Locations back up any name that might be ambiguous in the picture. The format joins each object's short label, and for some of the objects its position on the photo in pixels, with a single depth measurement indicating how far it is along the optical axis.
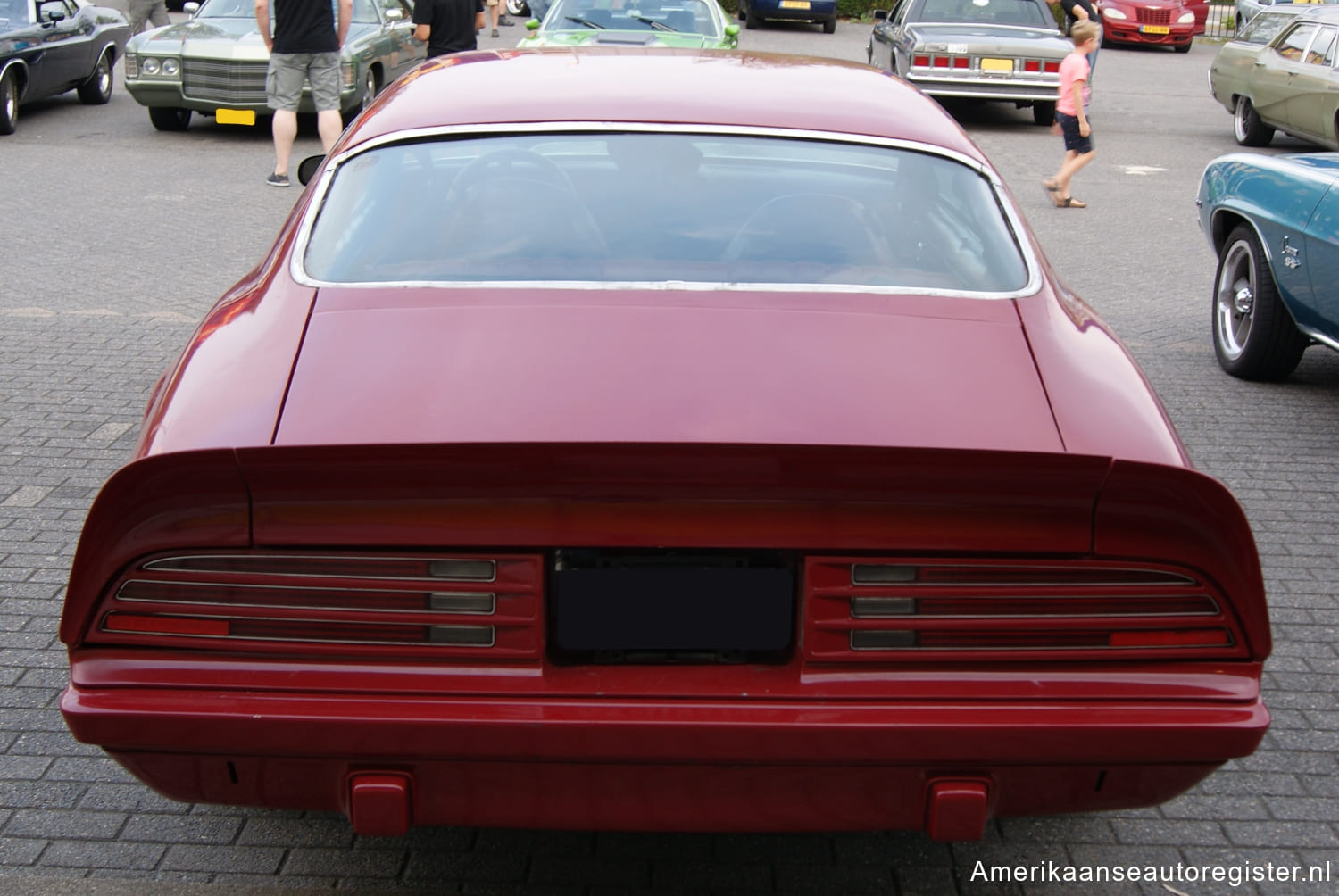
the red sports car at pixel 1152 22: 25.78
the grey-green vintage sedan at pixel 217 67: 12.73
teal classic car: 5.86
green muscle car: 12.37
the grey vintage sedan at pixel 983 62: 15.27
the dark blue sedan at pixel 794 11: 25.66
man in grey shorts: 10.54
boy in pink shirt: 10.91
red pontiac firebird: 2.26
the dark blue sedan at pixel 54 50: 13.37
